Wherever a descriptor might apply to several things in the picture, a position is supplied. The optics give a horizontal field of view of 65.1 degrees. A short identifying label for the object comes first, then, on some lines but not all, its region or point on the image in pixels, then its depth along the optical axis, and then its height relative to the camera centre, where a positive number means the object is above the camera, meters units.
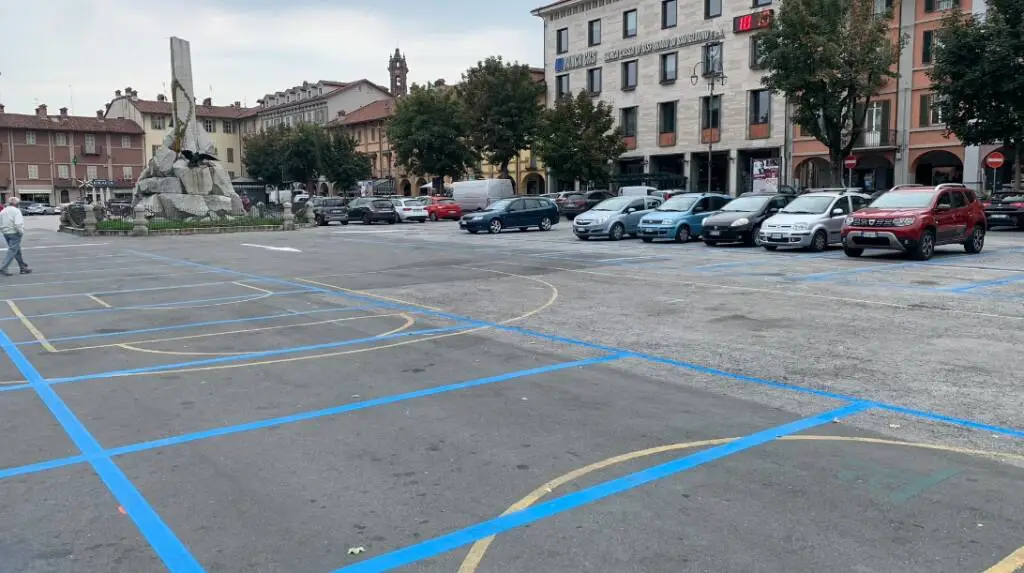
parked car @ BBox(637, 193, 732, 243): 25.14 -0.26
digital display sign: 45.37 +10.92
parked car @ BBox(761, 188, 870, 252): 20.72 -0.30
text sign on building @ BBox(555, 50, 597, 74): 58.55 +11.16
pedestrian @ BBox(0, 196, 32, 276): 17.20 -0.24
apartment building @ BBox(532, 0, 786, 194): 48.03 +8.39
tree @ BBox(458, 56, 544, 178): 55.44 +7.50
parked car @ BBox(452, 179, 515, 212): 49.12 +1.23
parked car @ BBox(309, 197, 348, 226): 44.34 +0.08
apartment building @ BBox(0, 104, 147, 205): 90.75 +7.13
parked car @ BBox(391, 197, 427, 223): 45.94 +0.21
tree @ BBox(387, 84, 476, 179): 59.72 +6.13
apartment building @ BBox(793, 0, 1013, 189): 39.56 +4.07
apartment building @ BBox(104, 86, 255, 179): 99.69 +12.63
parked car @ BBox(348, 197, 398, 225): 44.69 +0.16
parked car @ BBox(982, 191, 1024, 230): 27.94 -0.09
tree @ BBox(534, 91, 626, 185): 51.41 +4.67
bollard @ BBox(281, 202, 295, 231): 38.19 -0.29
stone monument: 38.75 +2.25
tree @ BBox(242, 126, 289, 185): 78.25 +5.94
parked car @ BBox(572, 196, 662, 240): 27.12 -0.28
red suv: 17.62 -0.32
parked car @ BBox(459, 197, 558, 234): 32.31 -0.16
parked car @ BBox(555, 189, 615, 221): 43.31 +0.54
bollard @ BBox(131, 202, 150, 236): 34.31 -0.45
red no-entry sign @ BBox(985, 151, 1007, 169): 32.72 +1.89
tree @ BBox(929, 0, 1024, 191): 30.20 +5.11
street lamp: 48.62 +8.43
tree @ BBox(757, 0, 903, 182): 32.44 +6.20
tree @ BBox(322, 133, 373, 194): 75.69 +4.83
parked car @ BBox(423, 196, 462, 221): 49.59 +0.27
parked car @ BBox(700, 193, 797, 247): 23.16 -0.28
